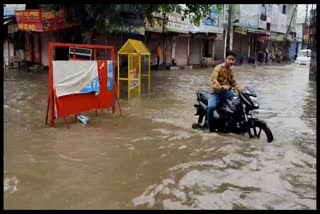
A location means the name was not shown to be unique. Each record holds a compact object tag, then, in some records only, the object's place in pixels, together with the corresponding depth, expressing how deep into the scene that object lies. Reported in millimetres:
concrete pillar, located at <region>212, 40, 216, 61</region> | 32750
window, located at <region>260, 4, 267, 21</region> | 39500
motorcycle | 6617
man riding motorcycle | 6801
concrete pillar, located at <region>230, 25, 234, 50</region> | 33750
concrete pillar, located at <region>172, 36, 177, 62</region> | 27625
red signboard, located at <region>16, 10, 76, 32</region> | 17141
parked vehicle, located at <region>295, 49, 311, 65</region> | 39375
